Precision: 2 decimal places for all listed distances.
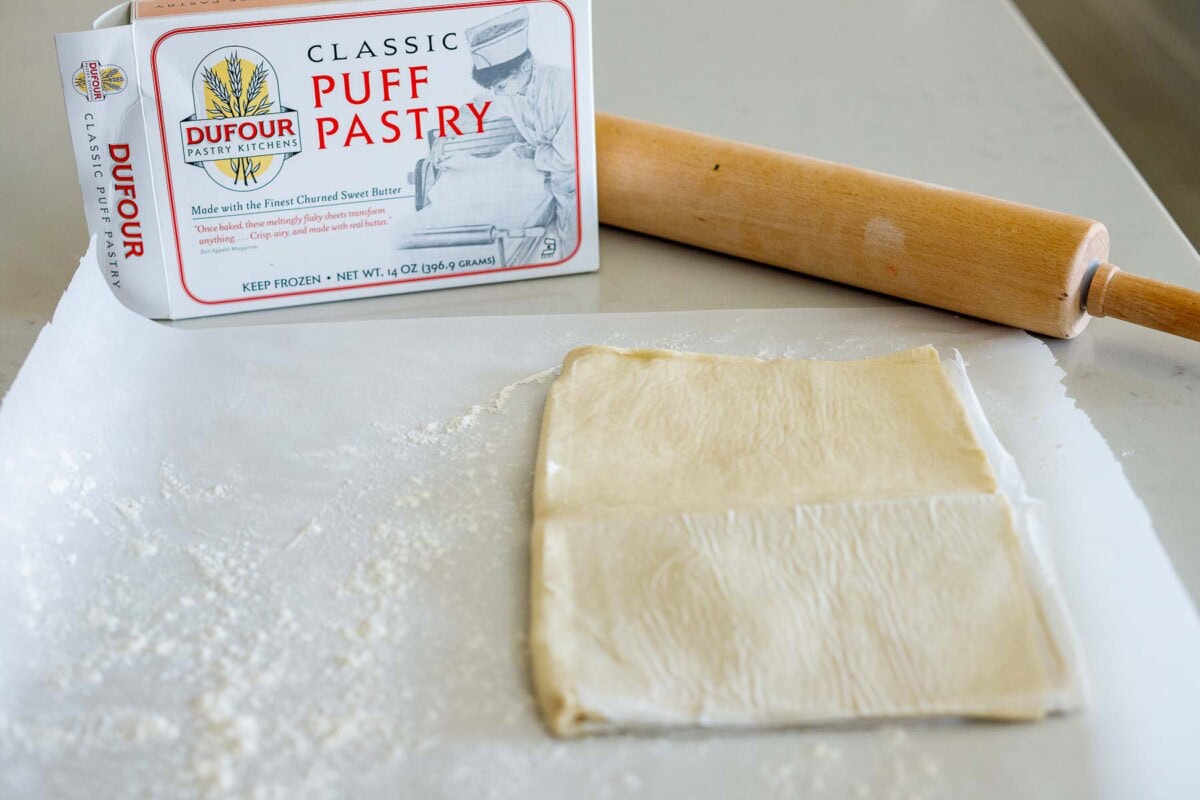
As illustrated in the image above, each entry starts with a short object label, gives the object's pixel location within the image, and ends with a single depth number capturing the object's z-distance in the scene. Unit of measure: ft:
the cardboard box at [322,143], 3.82
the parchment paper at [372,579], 2.53
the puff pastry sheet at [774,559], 2.61
